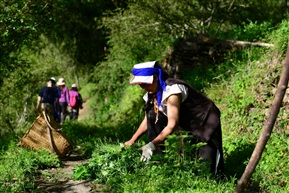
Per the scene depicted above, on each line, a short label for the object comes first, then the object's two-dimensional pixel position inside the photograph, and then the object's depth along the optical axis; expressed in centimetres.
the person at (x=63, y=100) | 1412
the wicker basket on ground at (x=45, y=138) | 732
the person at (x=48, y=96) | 1138
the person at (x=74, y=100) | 1415
